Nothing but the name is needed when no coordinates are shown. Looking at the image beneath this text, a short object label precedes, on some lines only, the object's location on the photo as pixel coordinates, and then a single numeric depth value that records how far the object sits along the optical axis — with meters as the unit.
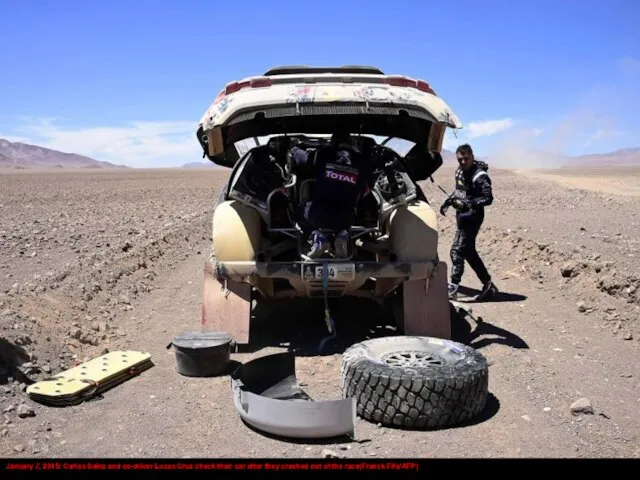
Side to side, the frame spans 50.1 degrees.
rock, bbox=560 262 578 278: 9.00
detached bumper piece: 4.25
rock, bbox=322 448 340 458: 4.10
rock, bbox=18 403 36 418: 4.62
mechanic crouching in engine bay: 5.98
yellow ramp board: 4.89
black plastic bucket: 5.61
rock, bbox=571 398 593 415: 4.74
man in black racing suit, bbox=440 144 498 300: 8.48
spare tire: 4.49
